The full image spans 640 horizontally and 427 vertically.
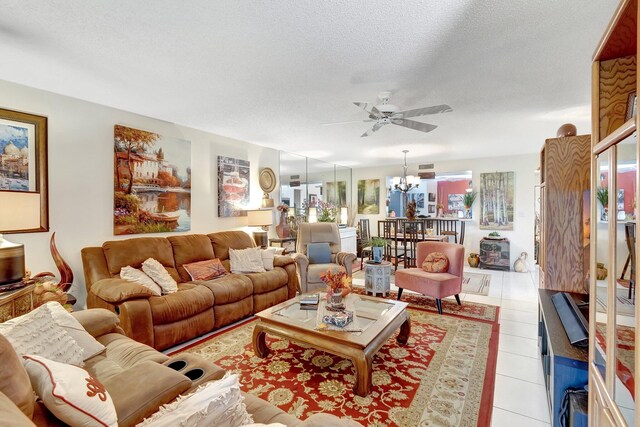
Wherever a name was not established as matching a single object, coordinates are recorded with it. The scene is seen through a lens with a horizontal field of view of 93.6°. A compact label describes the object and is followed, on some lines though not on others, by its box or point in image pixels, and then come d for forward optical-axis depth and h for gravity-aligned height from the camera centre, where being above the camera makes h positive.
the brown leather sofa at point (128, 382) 0.94 -0.75
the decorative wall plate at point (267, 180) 5.60 +0.57
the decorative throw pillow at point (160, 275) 3.09 -0.69
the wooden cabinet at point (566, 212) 2.38 -0.02
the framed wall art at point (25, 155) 2.77 +0.52
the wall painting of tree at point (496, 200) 6.43 +0.21
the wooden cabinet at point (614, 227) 0.94 -0.06
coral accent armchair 3.69 -0.87
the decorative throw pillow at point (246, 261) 3.94 -0.68
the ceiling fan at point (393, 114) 2.87 +0.97
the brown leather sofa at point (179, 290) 2.63 -0.84
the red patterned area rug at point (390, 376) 1.95 -1.31
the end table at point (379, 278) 4.34 -0.99
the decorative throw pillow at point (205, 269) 3.61 -0.73
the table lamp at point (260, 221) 4.88 -0.18
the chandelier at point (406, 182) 6.42 +0.60
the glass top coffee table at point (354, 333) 2.10 -0.95
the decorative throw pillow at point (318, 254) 4.73 -0.70
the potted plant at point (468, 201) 6.72 +0.20
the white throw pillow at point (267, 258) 4.09 -0.67
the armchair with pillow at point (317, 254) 4.32 -0.70
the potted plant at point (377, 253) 4.55 -0.66
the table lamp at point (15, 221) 2.03 -0.08
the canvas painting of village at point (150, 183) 3.62 +0.35
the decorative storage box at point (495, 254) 6.32 -0.94
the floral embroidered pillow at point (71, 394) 1.03 -0.66
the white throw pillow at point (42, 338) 1.42 -0.63
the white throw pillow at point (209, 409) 0.89 -0.61
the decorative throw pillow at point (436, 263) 3.94 -0.71
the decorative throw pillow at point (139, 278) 2.94 -0.68
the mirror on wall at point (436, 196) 6.97 +0.35
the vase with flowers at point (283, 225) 5.88 -0.30
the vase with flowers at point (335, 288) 2.74 -0.73
